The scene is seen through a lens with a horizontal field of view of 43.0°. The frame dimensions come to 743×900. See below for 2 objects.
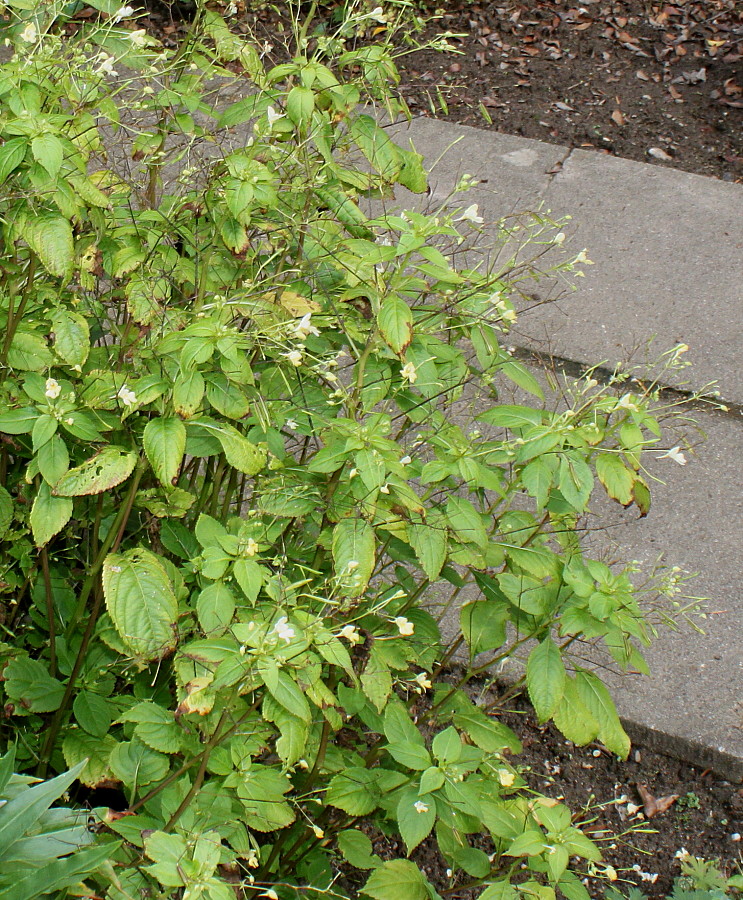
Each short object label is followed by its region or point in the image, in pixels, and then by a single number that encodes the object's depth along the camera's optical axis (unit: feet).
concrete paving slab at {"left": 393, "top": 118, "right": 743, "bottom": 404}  12.05
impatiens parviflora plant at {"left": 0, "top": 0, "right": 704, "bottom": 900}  5.20
